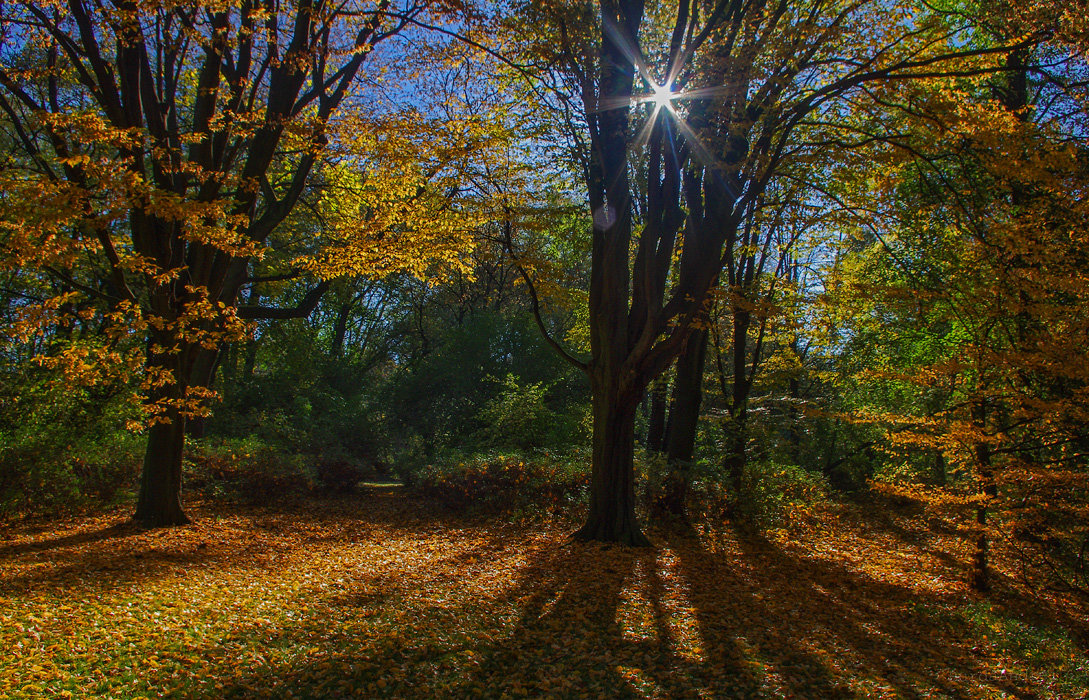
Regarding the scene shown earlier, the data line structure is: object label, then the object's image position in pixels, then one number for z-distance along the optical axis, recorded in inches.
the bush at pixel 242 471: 449.7
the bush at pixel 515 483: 442.6
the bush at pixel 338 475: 538.9
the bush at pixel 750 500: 414.3
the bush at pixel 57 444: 302.2
